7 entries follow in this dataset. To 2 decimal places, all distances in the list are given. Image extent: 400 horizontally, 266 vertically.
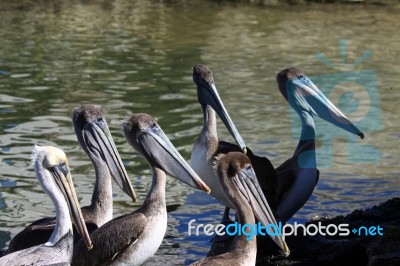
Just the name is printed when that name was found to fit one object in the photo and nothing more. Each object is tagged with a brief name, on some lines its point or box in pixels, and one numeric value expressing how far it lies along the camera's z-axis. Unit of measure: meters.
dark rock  9.58
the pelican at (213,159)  11.23
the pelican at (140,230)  9.58
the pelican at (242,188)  9.43
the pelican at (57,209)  8.63
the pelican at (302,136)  11.83
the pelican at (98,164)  10.32
